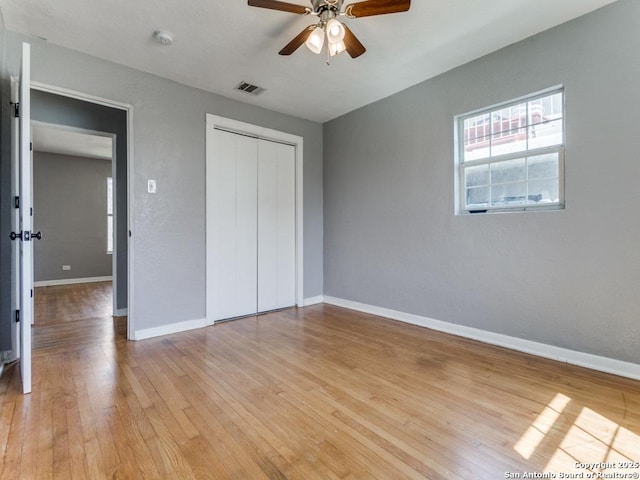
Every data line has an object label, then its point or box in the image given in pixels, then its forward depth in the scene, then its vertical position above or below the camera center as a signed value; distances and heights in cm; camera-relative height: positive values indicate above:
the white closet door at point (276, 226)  416 +19
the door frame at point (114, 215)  398 +33
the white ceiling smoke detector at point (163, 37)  252 +166
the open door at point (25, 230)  199 +7
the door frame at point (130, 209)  306 +31
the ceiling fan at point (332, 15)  198 +148
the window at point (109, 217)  696 +52
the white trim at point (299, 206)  435 +48
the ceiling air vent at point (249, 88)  343 +170
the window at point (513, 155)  262 +77
